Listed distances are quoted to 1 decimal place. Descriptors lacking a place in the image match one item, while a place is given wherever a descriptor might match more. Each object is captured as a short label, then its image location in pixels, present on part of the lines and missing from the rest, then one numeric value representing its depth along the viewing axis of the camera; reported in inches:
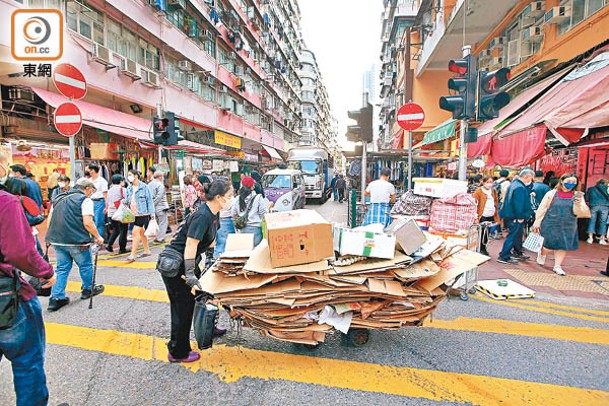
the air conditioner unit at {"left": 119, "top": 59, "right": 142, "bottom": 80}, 524.7
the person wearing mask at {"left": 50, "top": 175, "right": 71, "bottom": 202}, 281.1
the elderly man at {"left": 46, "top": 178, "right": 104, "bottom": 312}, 168.6
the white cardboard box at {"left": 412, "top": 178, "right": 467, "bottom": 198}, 199.0
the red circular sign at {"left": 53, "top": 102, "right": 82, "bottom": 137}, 219.0
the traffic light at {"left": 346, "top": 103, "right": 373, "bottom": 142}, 270.2
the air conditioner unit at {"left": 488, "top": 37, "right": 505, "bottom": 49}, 477.2
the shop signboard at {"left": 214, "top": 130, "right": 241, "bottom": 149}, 868.5
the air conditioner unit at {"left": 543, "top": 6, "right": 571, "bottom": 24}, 342.2
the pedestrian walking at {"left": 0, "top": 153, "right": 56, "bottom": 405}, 81.0
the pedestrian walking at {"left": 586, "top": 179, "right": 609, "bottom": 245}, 326.3
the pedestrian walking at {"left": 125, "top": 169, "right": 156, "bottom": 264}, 263.4
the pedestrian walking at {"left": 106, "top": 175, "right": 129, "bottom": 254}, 288.8
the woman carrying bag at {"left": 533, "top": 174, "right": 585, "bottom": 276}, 223.8
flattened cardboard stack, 113.3
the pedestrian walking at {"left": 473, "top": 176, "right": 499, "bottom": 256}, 258.8
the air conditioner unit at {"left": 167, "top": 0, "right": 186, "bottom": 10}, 661.9
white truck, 780.0
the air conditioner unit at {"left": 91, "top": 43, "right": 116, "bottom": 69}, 469.1
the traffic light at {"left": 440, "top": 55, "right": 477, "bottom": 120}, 218.7
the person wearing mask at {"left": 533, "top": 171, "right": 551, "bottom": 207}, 311.7
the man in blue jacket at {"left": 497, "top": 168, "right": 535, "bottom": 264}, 251.0
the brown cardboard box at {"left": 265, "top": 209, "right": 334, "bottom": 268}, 111.5
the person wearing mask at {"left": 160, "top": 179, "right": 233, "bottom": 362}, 116.1
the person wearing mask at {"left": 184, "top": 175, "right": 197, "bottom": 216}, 376.5
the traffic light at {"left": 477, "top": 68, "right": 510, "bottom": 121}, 215.8
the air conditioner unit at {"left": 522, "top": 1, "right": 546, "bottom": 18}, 378.9
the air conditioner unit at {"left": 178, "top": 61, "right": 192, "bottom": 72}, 736.3
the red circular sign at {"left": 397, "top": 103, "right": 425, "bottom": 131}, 255.4
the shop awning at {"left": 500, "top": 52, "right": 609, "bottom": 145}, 205.6
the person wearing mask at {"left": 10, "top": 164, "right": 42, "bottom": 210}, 245.6
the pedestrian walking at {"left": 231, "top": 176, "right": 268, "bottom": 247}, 224.9
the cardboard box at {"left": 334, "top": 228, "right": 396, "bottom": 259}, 118.6
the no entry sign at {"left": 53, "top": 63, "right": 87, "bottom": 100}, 207.2
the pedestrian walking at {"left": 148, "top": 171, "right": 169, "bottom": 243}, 305.7
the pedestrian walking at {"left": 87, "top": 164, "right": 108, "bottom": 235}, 288.4
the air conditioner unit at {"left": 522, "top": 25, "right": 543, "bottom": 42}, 383.5
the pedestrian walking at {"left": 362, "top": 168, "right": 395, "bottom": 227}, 278.8
